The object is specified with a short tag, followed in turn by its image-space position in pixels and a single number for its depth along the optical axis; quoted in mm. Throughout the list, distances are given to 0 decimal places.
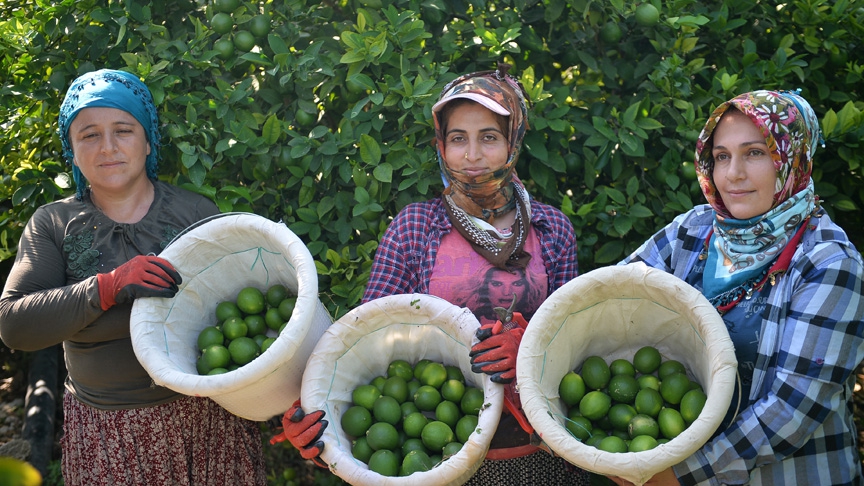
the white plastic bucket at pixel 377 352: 2188
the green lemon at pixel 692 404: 2078
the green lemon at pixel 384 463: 2170
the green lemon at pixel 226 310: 2543
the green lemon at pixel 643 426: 2092
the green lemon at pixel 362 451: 2273
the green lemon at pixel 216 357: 2350
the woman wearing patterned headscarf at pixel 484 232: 2521
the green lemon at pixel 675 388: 2176
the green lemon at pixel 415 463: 2150
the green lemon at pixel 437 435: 2225
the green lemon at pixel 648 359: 2336
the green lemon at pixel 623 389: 2254
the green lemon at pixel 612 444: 2043
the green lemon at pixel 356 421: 2320
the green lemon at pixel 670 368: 2287
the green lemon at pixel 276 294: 2557
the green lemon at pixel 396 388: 2402
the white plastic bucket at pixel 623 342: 1927
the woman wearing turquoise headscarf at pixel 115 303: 2521
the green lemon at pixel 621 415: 2185
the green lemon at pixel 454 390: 2352
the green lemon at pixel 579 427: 2186
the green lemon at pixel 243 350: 2367
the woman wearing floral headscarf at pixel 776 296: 1978
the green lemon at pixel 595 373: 2318
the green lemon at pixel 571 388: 2279
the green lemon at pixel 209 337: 2453
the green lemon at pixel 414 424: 2283
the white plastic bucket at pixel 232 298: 2141
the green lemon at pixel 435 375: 2398
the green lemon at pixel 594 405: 2209
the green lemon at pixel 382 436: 2250
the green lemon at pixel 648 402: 2172
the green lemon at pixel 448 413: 2287
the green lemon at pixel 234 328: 2451
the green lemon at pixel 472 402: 2311
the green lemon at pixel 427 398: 2348
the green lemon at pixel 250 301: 2535
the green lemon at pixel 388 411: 2316
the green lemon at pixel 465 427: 2225
